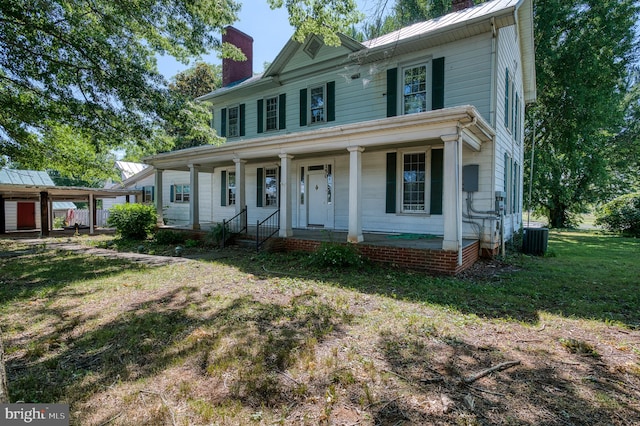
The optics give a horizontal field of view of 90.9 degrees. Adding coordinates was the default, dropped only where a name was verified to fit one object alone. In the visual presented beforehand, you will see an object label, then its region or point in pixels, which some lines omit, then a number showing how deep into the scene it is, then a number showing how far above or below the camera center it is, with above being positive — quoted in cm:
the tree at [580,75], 1533 +682
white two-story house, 748 +183
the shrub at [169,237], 1100 -103
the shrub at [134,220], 1195 -47
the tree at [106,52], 625 +337
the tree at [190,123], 804 +224
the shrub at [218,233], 987 -79
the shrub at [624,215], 1516 -31
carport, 1427 +71
